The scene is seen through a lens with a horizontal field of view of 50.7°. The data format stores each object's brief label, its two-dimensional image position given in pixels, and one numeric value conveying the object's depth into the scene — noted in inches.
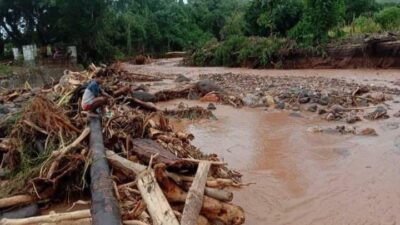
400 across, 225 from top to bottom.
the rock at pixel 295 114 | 452.0
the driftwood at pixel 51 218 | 168.9
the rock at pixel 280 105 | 498.3
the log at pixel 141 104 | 375.9
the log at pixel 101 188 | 155.4
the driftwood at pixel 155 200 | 164.4
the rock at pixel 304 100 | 509.3
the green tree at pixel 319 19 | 999.6
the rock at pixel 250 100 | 528.8
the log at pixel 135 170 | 188.2
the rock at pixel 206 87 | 586.2
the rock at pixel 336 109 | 448.7
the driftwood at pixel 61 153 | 206.1
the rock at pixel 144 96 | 533.3
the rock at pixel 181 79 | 766.9
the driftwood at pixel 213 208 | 182.5
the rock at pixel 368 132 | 363.6
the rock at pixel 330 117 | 427.8
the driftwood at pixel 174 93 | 577.4
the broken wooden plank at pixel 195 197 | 167.8
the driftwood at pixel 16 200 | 188.4
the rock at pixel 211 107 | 508.4
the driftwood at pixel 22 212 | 183.3
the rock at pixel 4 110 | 386.6
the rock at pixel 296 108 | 486.3
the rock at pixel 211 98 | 561.9
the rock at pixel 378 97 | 509.7
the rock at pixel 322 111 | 455.2
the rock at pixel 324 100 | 497.4
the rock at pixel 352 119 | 411.2
